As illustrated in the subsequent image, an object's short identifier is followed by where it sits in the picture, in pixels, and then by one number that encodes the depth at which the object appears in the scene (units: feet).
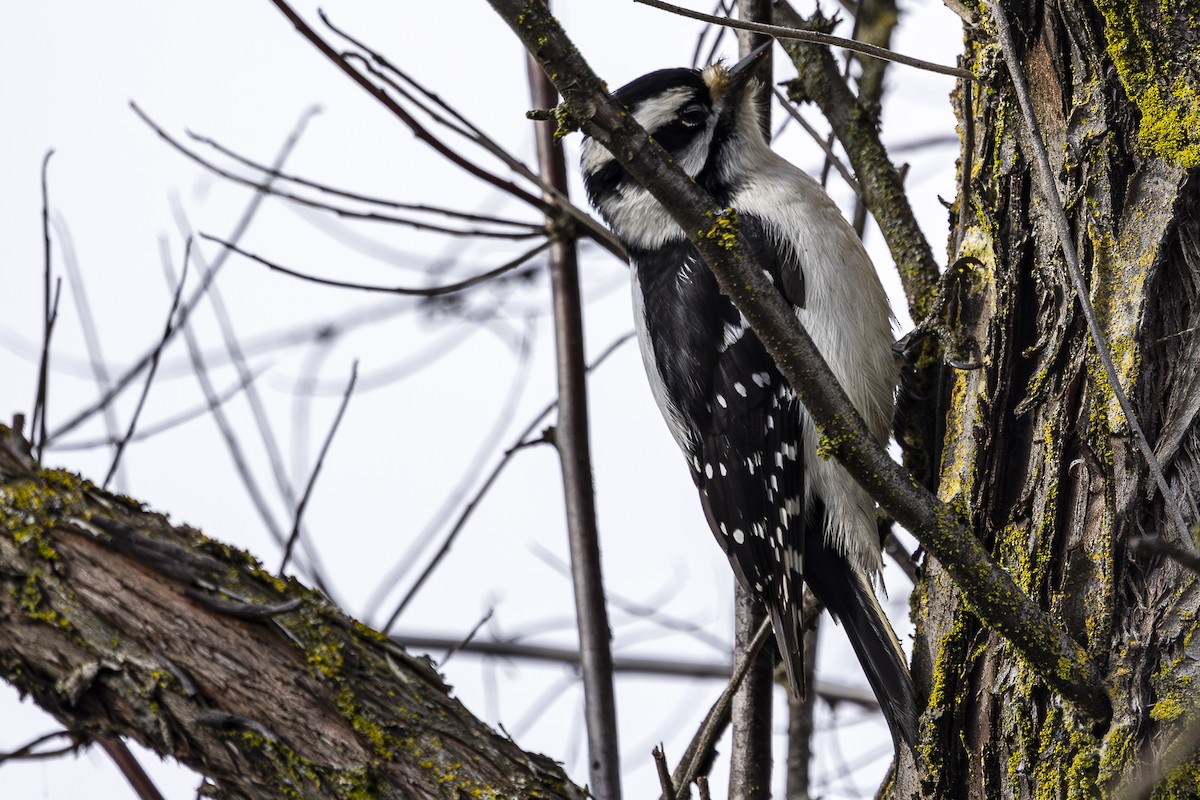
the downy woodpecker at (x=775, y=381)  18.31
